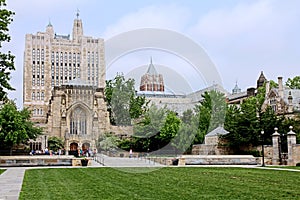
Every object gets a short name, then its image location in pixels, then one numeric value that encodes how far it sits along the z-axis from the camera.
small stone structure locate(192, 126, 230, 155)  45.16
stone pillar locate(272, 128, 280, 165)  35.34
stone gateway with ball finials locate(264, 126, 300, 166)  33.31
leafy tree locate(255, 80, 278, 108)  62.50
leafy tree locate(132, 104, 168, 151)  46.81
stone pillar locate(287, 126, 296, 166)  33.38
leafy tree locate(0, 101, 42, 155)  42.40
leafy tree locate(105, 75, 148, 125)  66.69
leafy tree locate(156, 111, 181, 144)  49.31
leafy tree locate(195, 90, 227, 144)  51.33
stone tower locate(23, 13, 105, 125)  107.19
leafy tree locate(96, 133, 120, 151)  60.71
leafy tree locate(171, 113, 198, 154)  48.78
